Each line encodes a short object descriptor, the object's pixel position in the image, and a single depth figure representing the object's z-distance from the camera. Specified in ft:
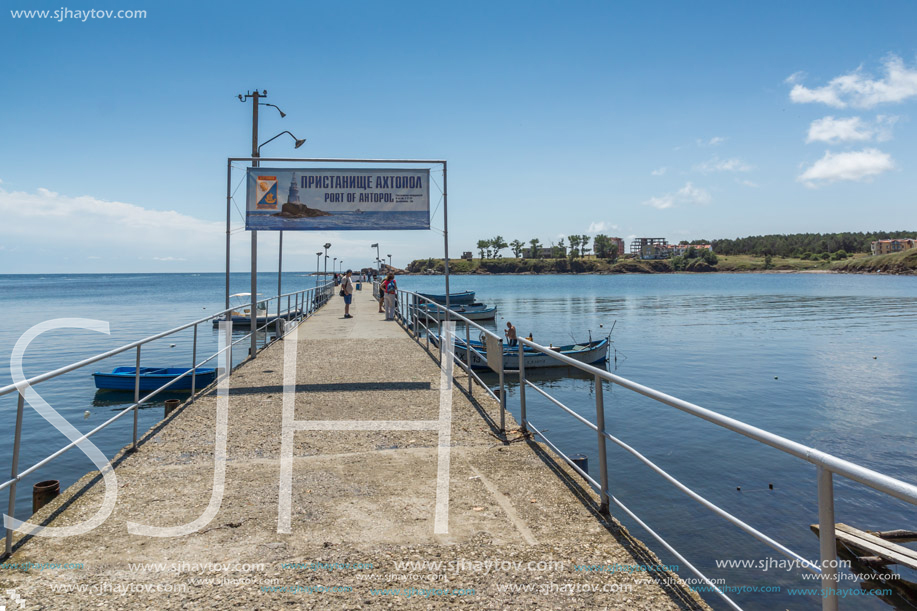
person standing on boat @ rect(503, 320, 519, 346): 70.39
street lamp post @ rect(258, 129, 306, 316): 75.87
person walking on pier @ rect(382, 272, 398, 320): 75.61
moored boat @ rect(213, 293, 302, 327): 122.52
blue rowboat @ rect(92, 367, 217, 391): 58.70
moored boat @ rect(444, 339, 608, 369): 76.02
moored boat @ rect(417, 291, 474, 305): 166.61
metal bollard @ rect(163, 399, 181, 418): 33.68
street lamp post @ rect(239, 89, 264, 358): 41.57
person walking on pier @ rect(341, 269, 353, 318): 81.23
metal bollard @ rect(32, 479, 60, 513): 16.90
